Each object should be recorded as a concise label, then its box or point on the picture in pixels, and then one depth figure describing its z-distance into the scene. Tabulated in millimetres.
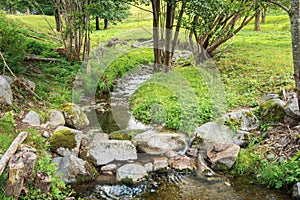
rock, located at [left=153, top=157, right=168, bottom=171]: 6375
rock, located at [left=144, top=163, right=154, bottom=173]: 6312
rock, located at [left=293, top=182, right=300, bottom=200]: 5129
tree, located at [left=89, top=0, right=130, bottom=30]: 10492
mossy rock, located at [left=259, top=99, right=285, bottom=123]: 7359
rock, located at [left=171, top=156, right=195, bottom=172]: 6336
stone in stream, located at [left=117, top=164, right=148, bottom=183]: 5910
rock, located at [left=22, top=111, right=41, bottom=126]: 7230
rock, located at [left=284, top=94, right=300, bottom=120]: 6930
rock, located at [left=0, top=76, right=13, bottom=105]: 7295
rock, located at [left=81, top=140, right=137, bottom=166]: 6508
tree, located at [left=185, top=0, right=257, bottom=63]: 9347
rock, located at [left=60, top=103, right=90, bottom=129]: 7977
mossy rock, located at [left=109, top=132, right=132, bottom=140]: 7357
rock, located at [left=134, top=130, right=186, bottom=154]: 7059
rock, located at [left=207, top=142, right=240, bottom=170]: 6324
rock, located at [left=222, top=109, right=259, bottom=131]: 7609
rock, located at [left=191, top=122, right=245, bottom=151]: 7090
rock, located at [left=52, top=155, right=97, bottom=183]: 5773
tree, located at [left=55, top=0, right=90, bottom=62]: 11117
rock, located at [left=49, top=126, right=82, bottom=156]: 6473
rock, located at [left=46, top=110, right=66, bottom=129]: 7545
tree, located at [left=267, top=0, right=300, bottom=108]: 5539
